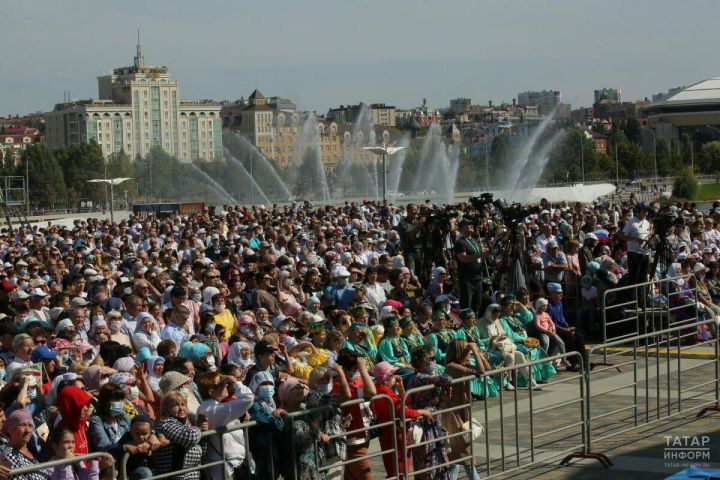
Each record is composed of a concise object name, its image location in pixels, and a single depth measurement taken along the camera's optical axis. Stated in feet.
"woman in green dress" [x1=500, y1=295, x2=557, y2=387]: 51.49
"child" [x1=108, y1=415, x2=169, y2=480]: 25.62
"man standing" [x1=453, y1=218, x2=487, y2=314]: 58.44
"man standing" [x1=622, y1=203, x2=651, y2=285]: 61.87
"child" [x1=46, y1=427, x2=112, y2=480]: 24.66
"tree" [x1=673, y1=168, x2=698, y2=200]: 265.95
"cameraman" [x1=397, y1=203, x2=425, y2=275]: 66.18
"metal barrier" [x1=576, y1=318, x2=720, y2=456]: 40.27
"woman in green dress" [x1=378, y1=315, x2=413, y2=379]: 44.09
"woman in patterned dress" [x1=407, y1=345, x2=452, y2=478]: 32.24
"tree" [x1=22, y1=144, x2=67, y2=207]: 428.97
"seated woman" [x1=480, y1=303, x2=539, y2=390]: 49.34
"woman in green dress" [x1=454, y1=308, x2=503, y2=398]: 48.14
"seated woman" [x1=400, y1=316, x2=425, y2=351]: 45.68
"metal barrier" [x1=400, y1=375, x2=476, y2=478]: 30.96
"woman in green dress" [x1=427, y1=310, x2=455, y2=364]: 47.65
